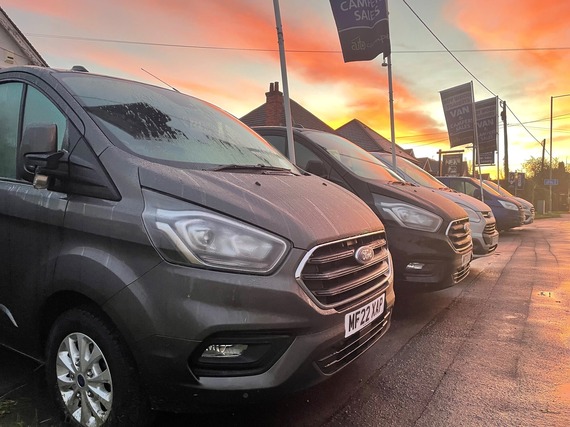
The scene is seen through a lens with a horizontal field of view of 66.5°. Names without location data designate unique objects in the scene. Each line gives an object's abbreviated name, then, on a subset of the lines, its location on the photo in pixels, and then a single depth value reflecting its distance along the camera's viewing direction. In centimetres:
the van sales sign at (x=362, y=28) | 645
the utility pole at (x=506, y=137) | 3016
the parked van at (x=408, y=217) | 414
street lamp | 3792
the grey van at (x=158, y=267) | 191
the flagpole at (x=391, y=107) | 672
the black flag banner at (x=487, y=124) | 1580
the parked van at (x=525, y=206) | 1510
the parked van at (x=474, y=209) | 670
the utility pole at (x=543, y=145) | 4662
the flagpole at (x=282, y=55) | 535
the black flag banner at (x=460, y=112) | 1370
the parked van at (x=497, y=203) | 1331
